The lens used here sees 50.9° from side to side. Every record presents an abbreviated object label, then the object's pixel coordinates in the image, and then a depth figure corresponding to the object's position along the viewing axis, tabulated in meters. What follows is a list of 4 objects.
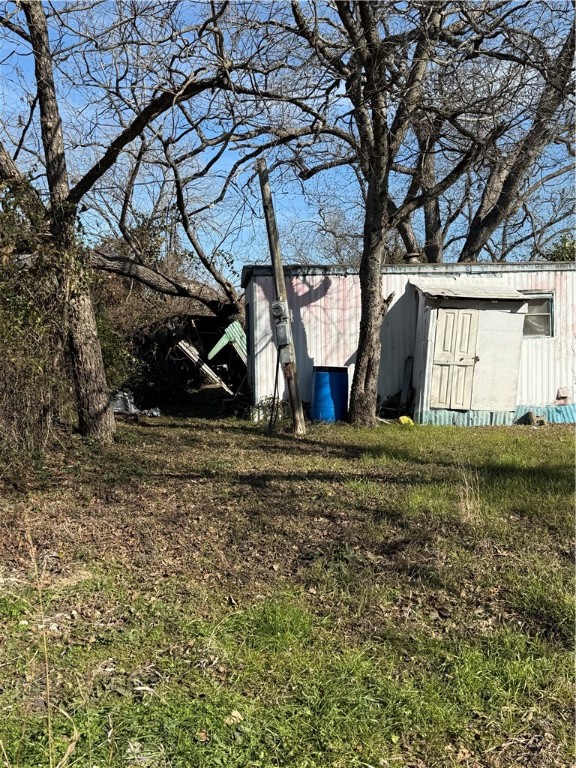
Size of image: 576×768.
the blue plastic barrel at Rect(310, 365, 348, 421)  10.75
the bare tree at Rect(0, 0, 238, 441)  6.49
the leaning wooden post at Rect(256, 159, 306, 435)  9.36
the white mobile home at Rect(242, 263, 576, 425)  10.65
